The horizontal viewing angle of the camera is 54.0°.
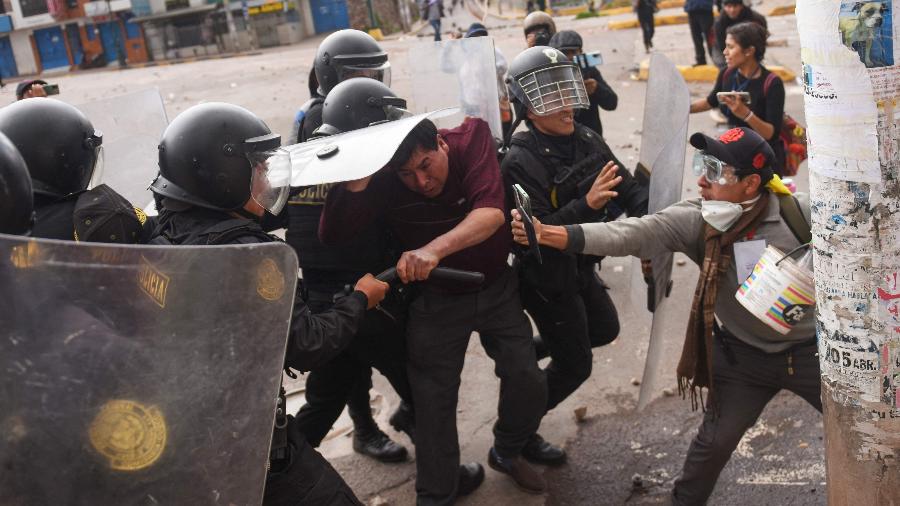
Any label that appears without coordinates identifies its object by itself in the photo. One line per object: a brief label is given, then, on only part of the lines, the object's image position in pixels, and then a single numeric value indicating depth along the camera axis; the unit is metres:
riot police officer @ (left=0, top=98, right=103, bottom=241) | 2.87
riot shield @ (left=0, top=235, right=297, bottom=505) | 1.72
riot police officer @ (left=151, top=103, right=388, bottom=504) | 2.60
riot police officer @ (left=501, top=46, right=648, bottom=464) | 3.52
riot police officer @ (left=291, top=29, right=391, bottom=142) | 4.31
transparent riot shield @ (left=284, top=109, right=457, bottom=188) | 2.75
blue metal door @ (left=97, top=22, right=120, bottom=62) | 37.12
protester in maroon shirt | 3.22
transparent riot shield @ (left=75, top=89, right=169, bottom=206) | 4.20
